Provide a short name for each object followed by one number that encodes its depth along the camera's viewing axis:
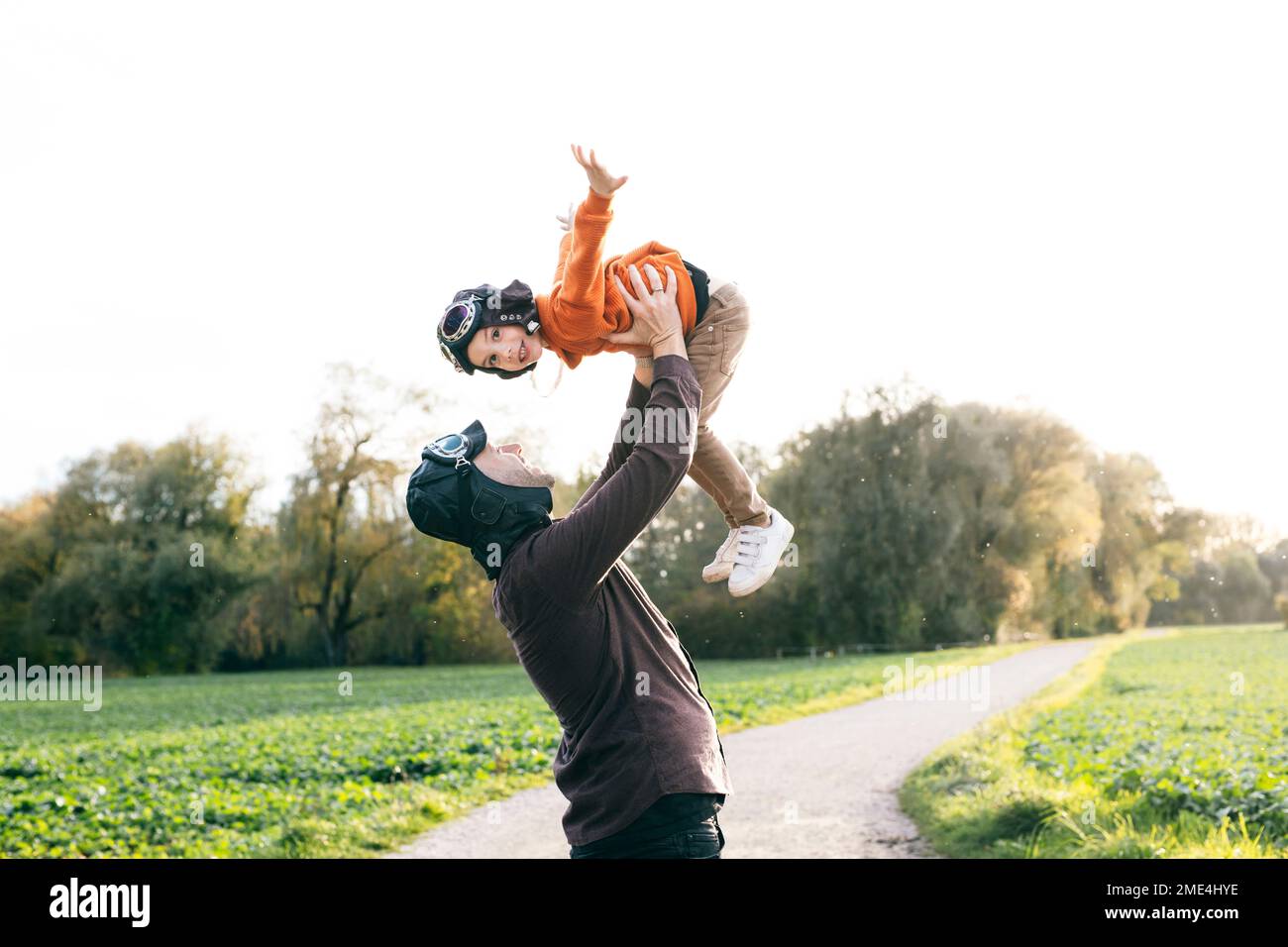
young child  2.56
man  2.37
